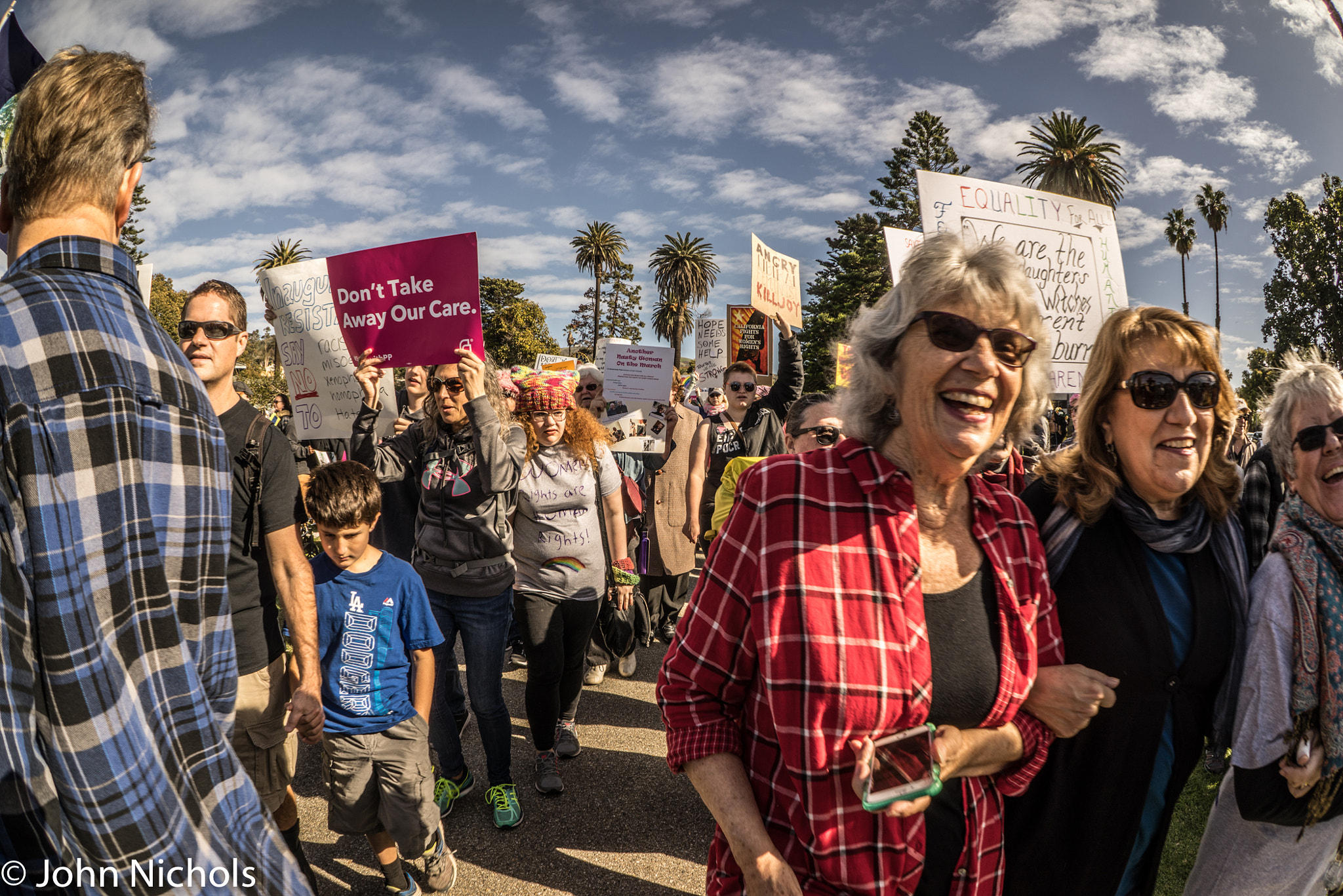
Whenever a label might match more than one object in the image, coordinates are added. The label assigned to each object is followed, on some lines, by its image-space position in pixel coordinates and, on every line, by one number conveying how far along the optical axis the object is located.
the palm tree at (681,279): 63.38
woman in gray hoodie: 3.63
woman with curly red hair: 3.92
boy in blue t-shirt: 2.86
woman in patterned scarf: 1.79
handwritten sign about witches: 3.70
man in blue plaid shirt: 0.97
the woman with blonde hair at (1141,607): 1.77
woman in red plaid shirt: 1.40
